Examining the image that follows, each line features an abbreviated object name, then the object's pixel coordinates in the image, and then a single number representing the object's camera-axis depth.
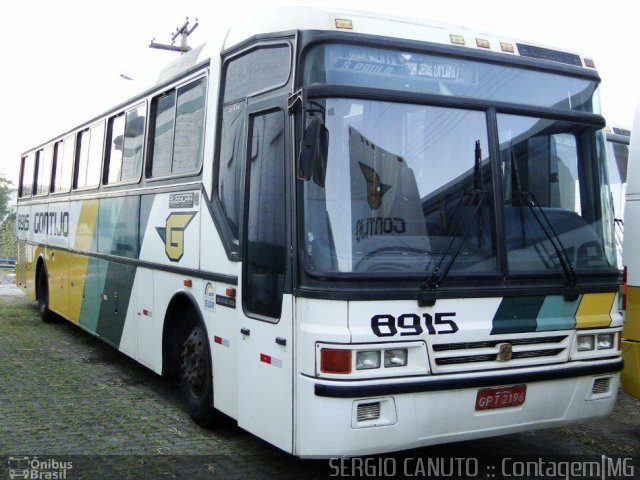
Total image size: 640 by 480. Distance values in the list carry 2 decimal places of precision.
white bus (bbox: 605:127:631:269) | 11.36
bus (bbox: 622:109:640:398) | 6.20
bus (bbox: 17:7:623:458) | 4.66
